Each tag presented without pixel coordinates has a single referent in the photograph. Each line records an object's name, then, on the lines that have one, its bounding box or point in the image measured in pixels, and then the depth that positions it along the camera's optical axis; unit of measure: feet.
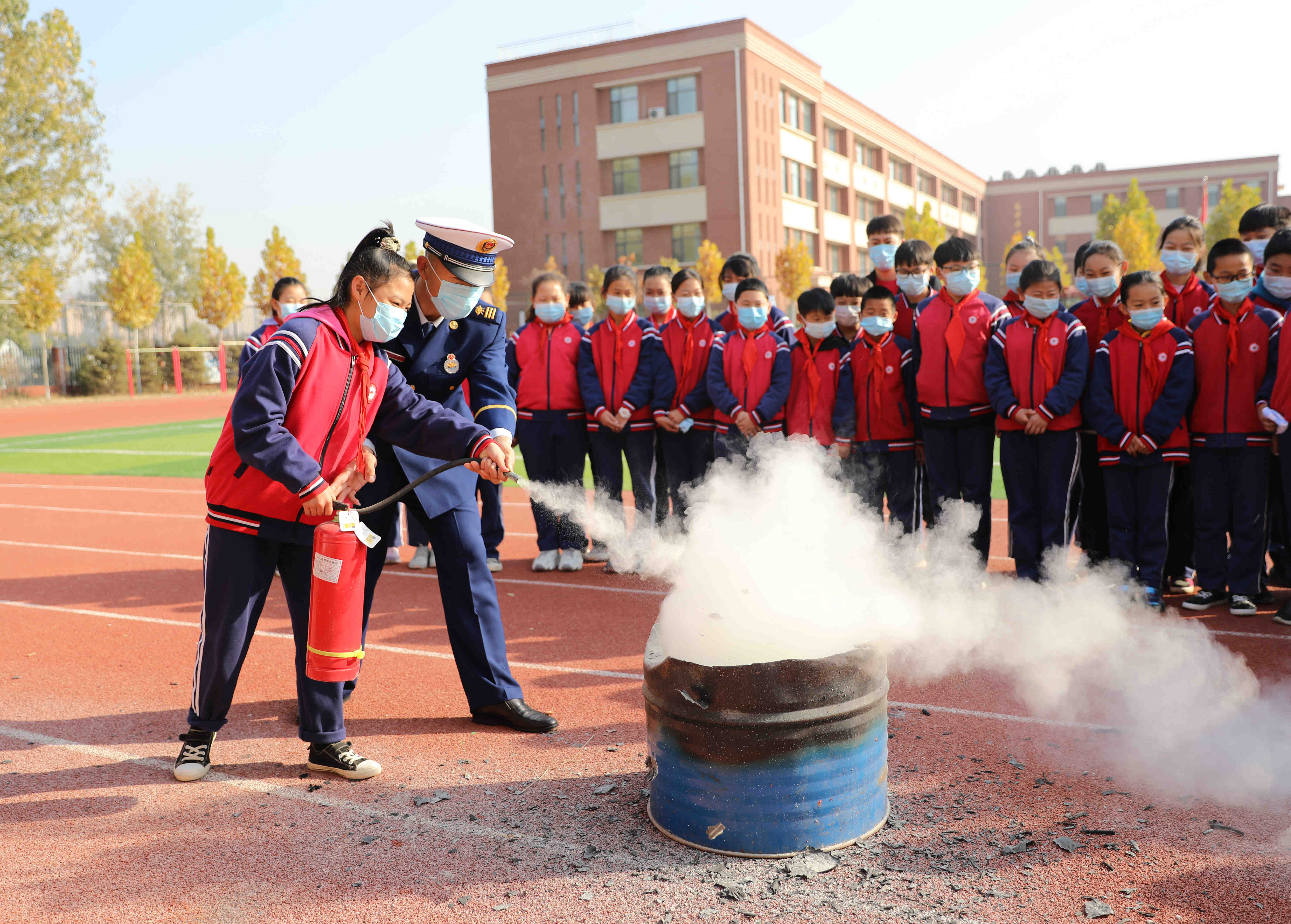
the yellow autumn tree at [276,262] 146.51
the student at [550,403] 28.14
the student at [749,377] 26.11
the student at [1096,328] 24.08
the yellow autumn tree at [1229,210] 171.42
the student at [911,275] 25.77
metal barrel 10.66
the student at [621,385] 28.04
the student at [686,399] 28.12
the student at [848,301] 26.66
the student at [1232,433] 21.36
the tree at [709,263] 152.76
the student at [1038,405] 22.57
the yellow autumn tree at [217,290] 142.92
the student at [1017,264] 26.91
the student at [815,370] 26.08
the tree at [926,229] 192.13
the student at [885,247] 27.53
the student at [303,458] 12.55
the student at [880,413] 25.27
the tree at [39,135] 110.42
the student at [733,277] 28.86
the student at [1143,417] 21.72
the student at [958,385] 23.76
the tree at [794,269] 156.56
